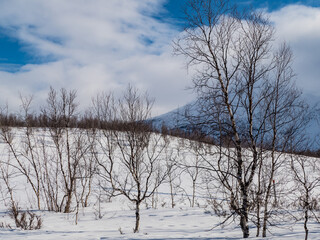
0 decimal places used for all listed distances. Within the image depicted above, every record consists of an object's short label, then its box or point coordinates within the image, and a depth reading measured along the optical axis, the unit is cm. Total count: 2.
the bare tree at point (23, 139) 1671
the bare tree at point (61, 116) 1549
